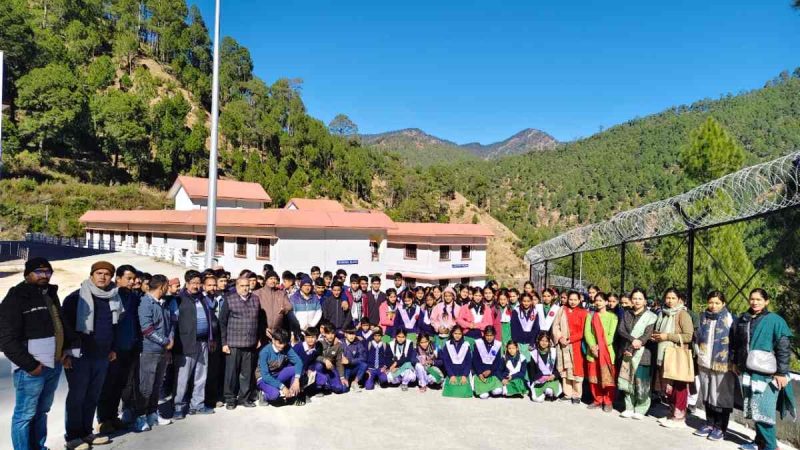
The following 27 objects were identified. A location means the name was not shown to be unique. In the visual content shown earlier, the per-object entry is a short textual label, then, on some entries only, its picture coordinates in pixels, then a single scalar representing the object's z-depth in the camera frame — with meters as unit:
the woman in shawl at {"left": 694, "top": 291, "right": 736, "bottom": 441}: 5.27
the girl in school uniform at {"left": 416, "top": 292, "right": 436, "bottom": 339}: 7.82
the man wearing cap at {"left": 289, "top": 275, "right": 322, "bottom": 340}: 7.24
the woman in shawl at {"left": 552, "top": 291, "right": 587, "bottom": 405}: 6.70
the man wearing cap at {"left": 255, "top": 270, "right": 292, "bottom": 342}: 6.74
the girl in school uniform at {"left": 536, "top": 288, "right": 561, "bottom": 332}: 7.38
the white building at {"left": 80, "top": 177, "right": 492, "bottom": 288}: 22.77
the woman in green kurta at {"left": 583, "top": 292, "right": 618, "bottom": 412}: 6.36
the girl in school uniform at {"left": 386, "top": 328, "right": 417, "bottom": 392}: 7.14
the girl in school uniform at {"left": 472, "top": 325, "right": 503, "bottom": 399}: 6.87
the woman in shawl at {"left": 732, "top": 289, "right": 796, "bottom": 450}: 4.82
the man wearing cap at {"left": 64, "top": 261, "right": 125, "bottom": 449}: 4.39
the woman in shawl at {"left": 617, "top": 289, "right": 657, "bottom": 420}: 6.03
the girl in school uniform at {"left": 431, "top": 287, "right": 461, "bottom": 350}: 7.77
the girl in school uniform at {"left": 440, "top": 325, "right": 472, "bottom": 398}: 6.84
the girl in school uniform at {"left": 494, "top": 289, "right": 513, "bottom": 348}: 7.74
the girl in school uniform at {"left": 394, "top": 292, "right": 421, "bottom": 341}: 7.82
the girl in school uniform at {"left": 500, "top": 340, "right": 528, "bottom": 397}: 6.87
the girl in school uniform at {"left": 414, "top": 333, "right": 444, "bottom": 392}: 7.12
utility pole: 8.03
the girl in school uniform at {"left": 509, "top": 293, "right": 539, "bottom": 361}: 7.30
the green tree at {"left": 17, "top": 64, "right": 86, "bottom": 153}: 38.94
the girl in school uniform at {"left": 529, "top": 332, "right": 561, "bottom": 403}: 6.76
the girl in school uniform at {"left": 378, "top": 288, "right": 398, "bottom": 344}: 7.89
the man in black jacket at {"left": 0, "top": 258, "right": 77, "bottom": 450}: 3.82
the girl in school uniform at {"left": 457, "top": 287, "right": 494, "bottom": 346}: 7.62
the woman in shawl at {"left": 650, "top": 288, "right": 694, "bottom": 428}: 5.72
